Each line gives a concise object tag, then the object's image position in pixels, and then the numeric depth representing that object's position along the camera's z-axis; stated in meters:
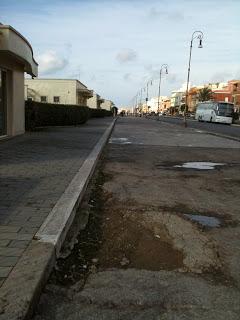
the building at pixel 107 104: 74.42
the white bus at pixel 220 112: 35.21
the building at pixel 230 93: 58.86
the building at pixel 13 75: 7.98
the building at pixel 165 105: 109.09
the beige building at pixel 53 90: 32.84
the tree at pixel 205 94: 68.16
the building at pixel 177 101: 87.06
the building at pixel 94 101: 52.43
